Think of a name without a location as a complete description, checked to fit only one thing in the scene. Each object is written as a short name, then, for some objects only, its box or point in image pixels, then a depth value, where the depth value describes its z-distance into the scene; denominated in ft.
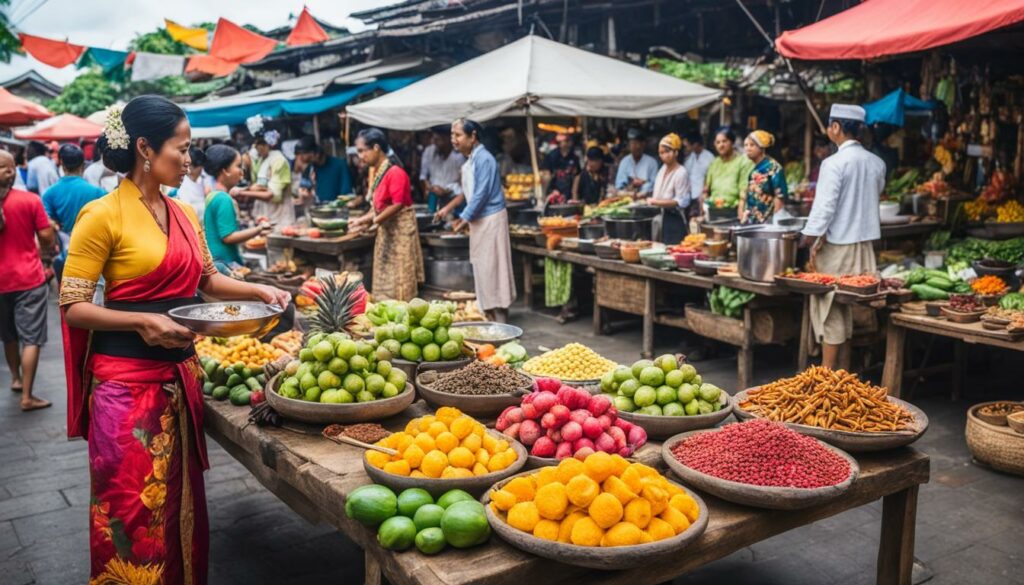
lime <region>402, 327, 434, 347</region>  11.39
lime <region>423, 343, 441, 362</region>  11.32
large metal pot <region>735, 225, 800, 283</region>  19.06
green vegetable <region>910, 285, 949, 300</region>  18.06
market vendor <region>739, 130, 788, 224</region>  23.13
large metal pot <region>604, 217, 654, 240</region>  26.03
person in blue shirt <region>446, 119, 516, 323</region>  25.72
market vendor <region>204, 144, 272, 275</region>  19.42
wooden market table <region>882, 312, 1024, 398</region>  15.71
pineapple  12.98
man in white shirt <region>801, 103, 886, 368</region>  18.57
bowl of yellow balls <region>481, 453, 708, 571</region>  6.30
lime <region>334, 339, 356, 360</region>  9.71
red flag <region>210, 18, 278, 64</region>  54.44
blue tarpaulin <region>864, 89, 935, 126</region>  28.02
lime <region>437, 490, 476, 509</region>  7.05
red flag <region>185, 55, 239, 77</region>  56.75
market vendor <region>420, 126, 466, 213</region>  35.94
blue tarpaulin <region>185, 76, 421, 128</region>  38.29
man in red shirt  19.27
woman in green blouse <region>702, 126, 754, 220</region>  25.44
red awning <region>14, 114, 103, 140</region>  49.01
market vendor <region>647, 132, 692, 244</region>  28.04
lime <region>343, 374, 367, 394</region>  9.57
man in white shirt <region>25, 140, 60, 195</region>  38.37
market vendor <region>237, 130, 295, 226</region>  30.76
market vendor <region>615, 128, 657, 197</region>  33.53
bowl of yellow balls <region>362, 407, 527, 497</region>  7.41
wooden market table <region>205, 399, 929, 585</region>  6.48
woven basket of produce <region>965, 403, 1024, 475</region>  14.48
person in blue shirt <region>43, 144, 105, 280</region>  24.27
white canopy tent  25.43
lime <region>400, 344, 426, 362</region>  11.30
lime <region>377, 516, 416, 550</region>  6.64
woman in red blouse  24.57
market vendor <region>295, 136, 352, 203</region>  36.78
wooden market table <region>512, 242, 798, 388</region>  20.01
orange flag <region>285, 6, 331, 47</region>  53.31
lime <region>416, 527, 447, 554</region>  6.51
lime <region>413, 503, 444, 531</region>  6.73
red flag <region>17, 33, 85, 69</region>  60.44
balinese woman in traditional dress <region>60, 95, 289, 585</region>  8.56
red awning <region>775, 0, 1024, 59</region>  17.64
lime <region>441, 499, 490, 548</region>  6.53
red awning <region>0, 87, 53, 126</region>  33.27
